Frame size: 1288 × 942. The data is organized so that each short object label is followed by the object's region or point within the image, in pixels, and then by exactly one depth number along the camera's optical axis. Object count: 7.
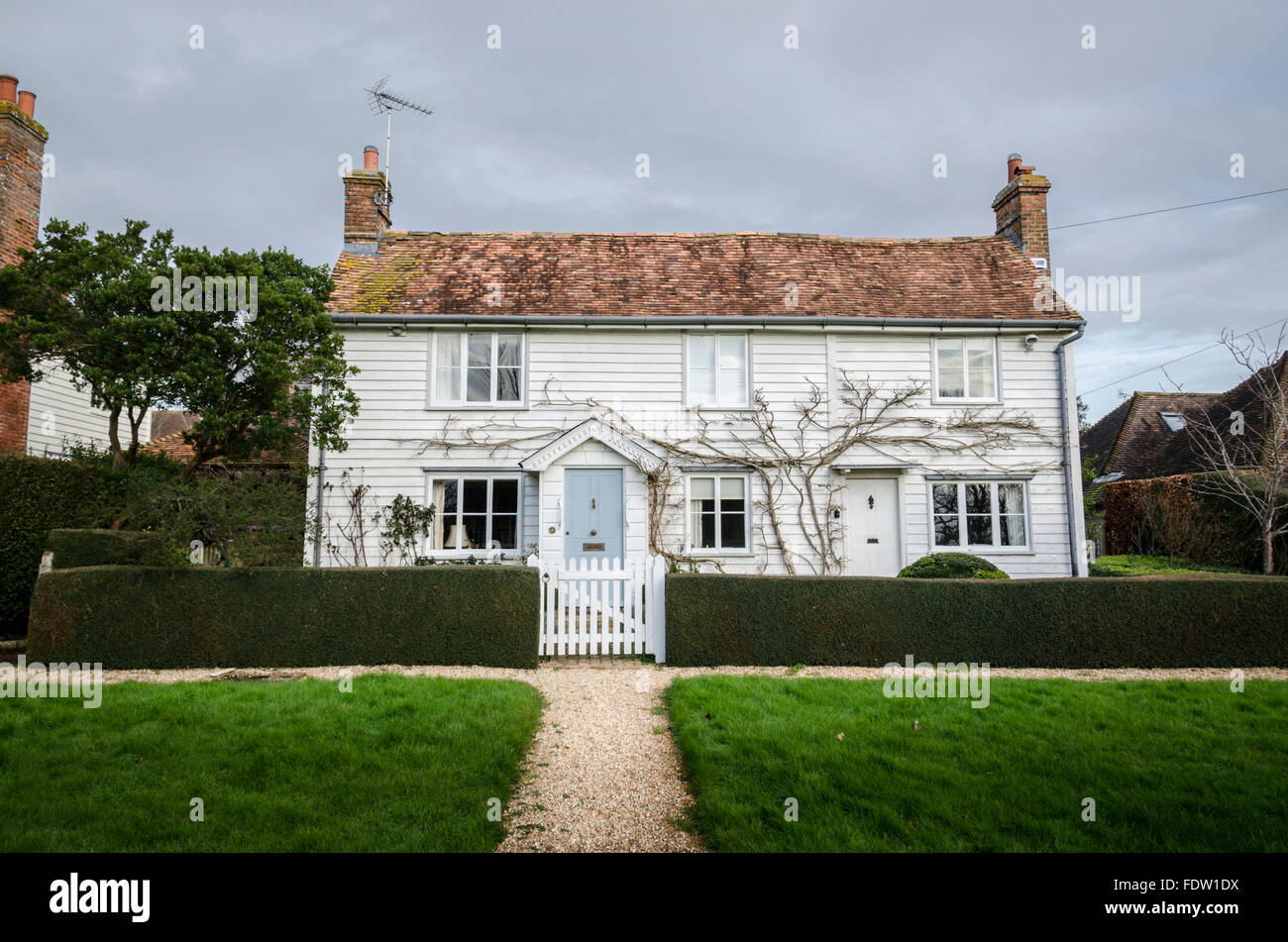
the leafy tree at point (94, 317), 10.81
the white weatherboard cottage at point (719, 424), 14.18
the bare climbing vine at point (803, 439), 14.42
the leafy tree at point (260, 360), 11.32
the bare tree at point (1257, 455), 13.16
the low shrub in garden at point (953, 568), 10.98
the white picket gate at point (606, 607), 9.41
